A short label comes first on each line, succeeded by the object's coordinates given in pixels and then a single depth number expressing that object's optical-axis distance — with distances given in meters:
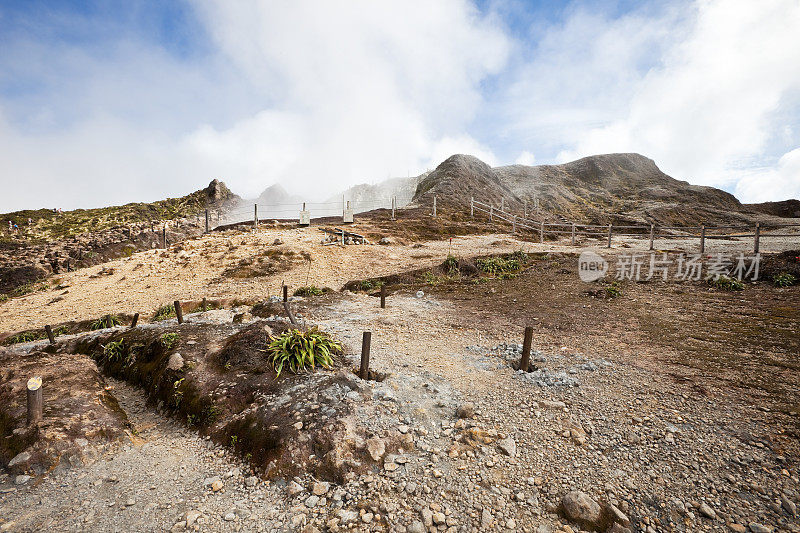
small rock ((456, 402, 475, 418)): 5.82
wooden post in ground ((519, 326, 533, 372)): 7.30
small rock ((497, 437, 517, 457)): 4.92
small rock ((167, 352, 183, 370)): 7.17
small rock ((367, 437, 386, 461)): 4.79
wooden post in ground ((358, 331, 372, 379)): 6.71
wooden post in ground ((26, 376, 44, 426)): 5.09
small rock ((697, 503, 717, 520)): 3.76
